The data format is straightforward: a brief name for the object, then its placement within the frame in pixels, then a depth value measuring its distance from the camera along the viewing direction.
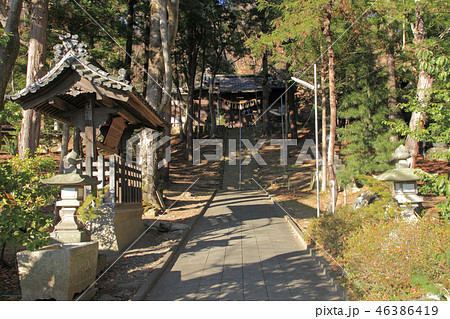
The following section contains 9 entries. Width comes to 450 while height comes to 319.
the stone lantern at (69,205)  6.65
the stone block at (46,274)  4.95
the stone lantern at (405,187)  7.21
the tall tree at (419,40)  12.91
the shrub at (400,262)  4.51
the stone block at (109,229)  8.18
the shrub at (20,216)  4.59
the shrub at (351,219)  7.24
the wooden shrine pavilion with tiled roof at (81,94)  7.68
